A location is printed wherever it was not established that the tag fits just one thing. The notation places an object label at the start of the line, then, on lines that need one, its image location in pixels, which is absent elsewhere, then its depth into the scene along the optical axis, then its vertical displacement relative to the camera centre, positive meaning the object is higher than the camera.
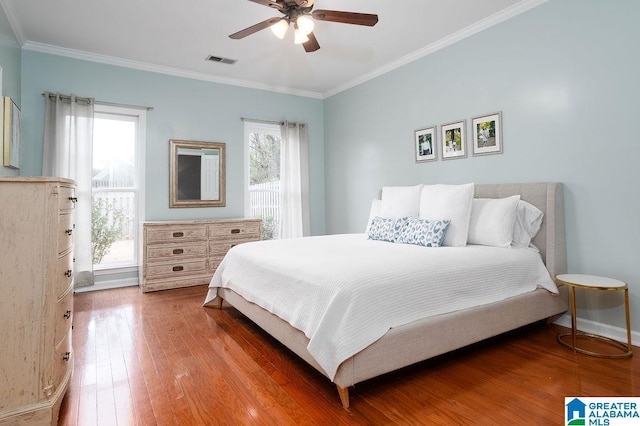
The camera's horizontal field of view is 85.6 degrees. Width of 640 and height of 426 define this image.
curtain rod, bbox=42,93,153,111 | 3.80 +1.43
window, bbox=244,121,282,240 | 5.09 +0.72
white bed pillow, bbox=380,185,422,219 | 3.55 +0.19
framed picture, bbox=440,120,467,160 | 3.56 +0.84
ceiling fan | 2.41 +1.47
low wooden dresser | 4.00 -0.31
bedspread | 1.78 -0.39
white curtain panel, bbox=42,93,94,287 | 3.74 +0.80
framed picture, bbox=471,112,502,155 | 3.24 +0.82
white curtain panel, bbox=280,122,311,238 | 5.26 +0.62
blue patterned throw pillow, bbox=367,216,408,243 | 3.32 -0.08
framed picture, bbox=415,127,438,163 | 3.86 +0.86
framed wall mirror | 4.50 +0.66
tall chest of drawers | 1.52 -0.34
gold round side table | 2.23 -0.45
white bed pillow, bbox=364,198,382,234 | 3.96 +0.14
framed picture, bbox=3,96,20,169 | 2.84 +0.80
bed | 1.76 -0.55
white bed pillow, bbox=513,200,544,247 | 2.84 -0.05
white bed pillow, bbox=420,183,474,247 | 2.94 +0.10
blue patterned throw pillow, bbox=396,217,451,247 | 2.92 -0.11
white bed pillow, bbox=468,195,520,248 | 2.83 -0.02
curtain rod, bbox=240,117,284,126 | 4.98 +1.50
